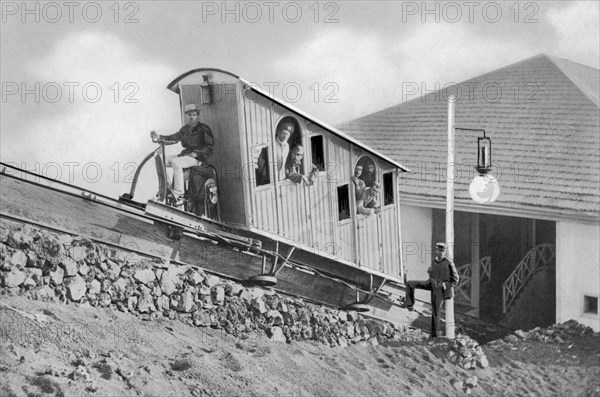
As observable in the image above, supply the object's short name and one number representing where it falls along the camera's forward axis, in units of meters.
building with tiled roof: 7.37
